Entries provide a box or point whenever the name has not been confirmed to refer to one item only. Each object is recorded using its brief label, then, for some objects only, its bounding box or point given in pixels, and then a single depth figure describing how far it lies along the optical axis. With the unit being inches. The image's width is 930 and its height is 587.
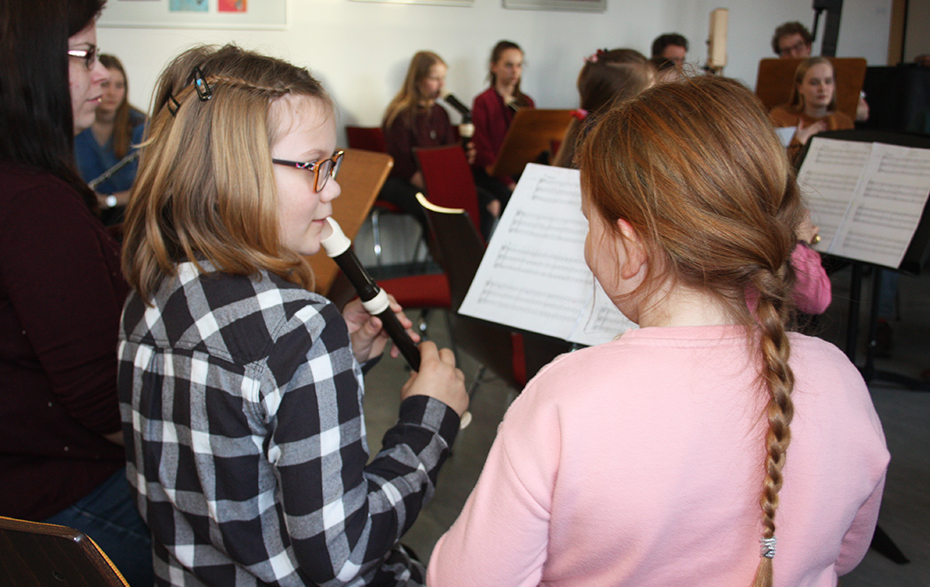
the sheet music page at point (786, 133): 90.9
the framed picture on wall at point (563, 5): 179.5
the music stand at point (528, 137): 134.6
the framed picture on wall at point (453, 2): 170.2
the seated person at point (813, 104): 126.9
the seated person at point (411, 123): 156.1
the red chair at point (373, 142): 153.1
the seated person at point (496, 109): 169.0
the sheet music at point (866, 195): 70.5
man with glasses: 171.9
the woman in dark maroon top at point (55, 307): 37.6
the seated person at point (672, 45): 175.3
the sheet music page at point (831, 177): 75.1
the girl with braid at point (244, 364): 29.3
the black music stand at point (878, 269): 68.3
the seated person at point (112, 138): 123.0
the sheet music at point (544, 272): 47.8
